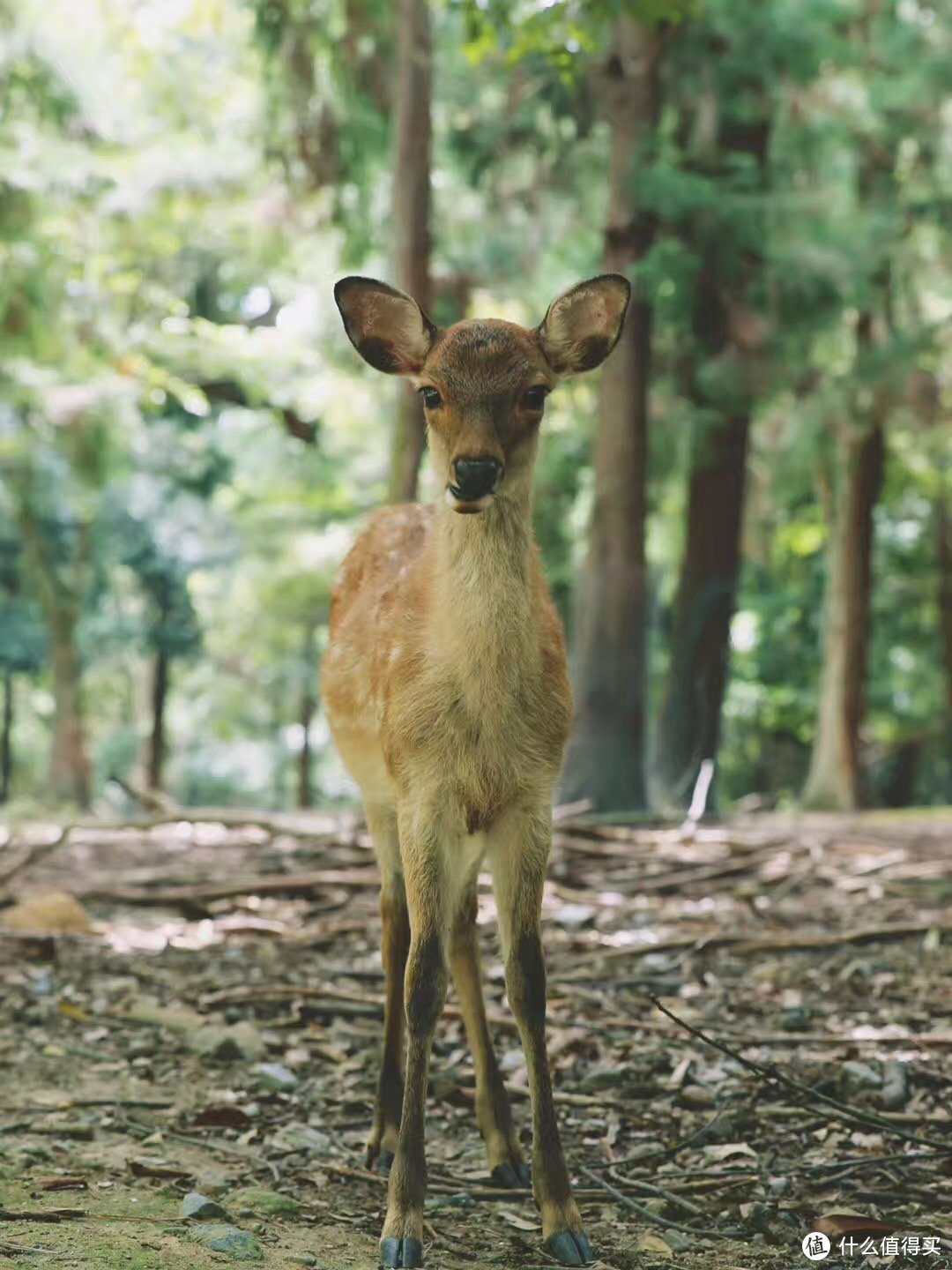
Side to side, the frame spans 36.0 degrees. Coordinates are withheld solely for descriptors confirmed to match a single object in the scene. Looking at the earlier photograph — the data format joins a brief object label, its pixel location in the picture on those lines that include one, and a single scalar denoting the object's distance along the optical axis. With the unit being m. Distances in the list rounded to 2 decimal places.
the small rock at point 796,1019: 5.60
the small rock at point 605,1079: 5.04
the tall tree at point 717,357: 13.08
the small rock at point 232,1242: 3.40
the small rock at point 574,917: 7.38
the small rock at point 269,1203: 3.84
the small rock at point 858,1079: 4.79
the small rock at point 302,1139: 4.48
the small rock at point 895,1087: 4.66
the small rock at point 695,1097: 4.82
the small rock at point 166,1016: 5.70
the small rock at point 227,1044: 5.33
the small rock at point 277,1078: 5.02
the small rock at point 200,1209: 3.69
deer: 3.83
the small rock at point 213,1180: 3.99
